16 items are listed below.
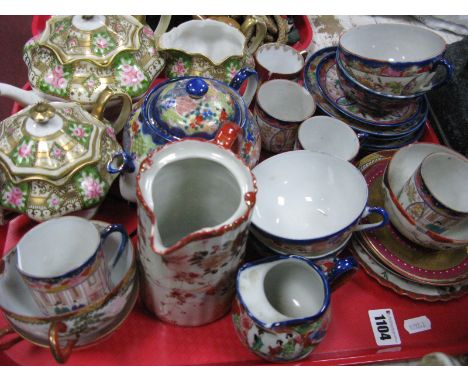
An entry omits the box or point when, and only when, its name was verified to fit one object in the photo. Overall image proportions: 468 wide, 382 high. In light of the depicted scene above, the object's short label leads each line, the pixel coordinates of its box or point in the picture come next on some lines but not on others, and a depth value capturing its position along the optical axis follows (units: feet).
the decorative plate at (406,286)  2.59
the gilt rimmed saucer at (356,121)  3.20
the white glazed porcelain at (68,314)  1.96
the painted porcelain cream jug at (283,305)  2.04
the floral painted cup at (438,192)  2.39
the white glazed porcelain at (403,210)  2.47
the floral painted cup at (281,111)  3.10
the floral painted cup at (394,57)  2.87
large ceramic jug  1.76
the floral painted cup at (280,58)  3.70
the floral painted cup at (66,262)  1.90
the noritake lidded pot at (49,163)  2.32
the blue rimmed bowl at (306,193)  2.78
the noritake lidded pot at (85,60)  2.74
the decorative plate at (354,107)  3.22
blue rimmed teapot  2.35
